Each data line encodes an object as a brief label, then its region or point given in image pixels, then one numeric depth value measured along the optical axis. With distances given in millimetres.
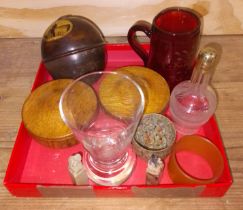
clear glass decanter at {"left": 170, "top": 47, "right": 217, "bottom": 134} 524
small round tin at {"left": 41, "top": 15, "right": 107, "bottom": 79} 531
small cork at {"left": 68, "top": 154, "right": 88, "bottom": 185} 432
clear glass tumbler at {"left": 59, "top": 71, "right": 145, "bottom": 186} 464
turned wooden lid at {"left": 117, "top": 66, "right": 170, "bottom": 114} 528
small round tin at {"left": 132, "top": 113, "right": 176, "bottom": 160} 476
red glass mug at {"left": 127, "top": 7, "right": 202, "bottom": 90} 507
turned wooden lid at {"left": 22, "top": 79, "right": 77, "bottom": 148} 490
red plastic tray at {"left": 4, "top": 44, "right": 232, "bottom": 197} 444
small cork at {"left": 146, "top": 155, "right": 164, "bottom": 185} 434
